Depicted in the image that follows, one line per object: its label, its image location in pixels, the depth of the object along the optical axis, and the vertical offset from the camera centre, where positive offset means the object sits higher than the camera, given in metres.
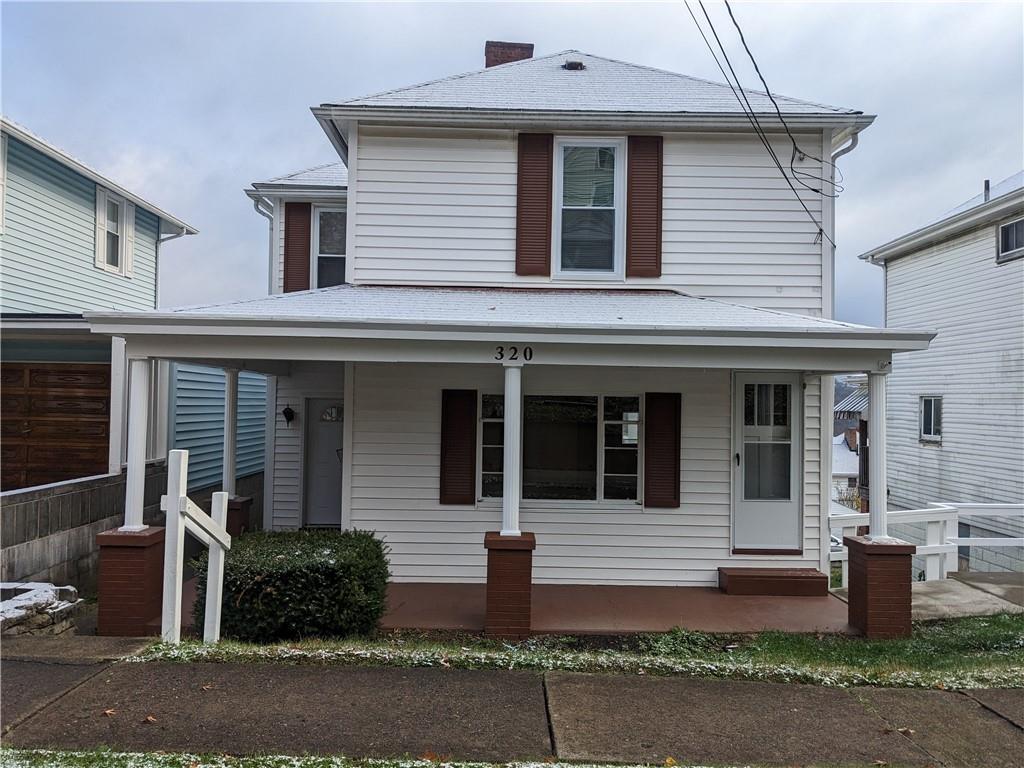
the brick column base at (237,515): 9.52 -1.50
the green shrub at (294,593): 5.52 -1.49
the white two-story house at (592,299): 8.34 +1.31
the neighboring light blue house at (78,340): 10.16 +0.88
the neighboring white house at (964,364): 13.74 +1.22
